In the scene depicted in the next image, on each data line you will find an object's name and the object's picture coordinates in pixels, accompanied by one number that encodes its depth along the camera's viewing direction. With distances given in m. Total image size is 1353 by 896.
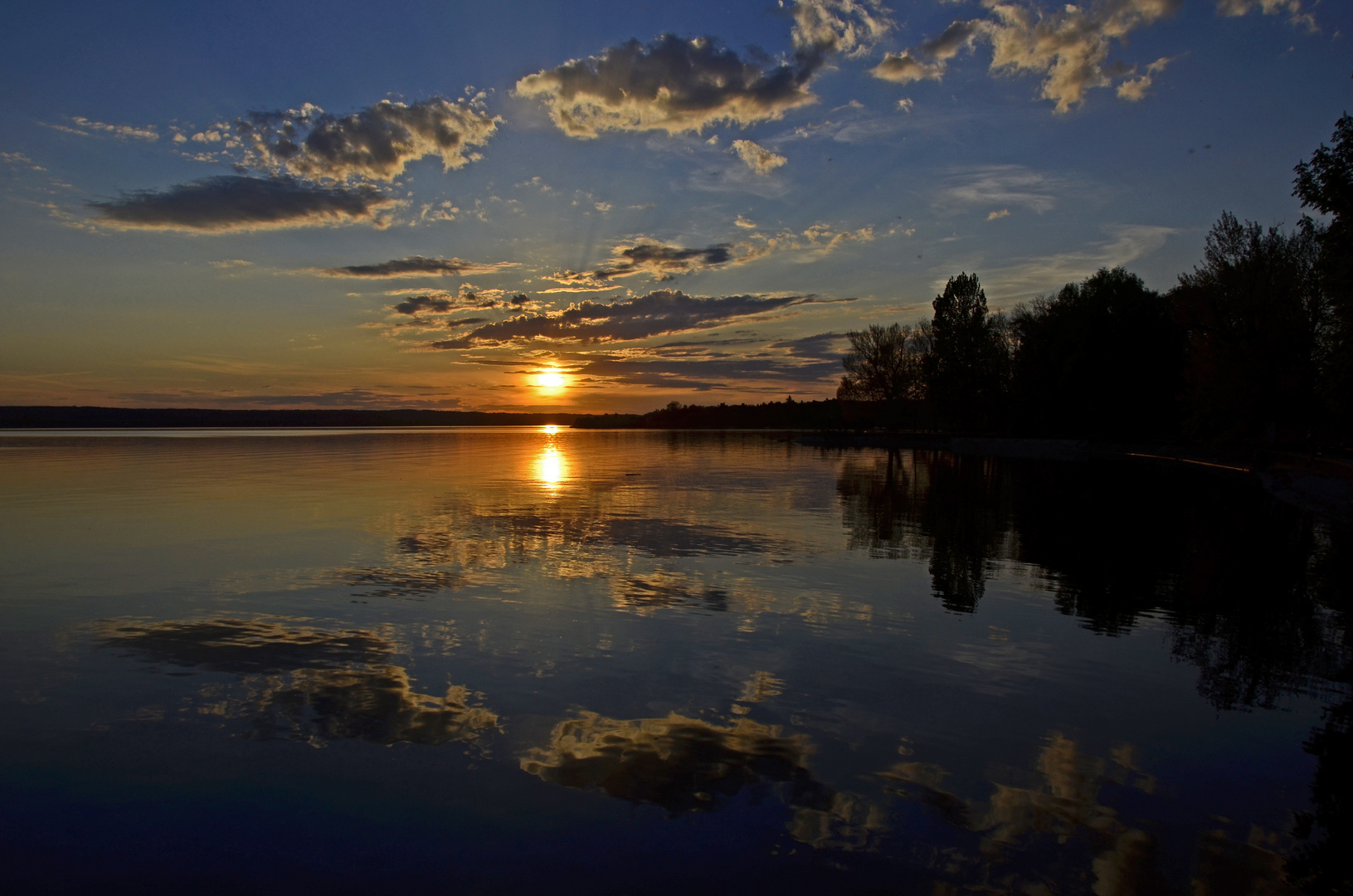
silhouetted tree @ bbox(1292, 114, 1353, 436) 25.19
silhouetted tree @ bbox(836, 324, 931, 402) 112.94
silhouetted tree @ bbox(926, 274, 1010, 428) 94.69
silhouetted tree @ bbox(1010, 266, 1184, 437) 75.06
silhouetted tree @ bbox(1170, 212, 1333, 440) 45.78
